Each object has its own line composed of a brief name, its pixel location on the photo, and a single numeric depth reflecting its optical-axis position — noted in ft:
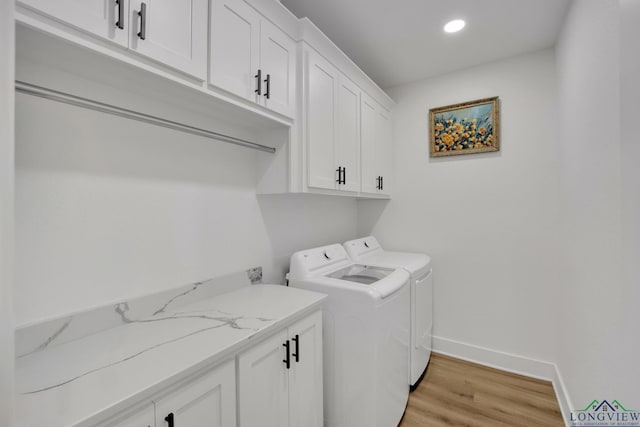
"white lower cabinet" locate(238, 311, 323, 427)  3.65
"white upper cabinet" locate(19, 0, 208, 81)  2.68
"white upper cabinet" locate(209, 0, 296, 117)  4.04
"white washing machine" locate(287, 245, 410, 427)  5.06
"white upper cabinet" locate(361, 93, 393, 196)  7.93
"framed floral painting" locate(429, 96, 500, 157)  8.11
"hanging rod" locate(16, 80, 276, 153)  2.88
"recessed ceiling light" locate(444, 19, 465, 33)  6.37
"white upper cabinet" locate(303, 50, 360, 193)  5.76
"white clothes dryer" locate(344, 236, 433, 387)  6.91
